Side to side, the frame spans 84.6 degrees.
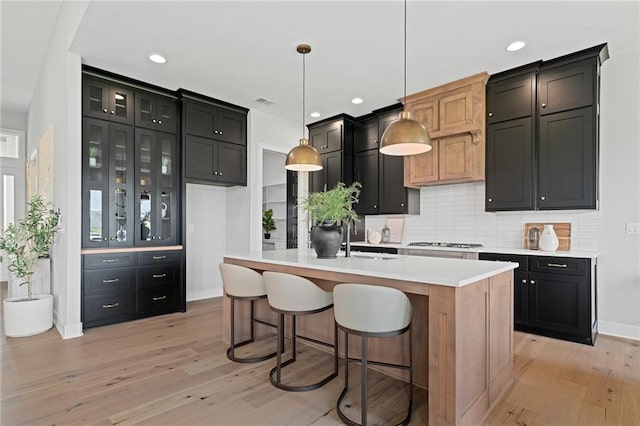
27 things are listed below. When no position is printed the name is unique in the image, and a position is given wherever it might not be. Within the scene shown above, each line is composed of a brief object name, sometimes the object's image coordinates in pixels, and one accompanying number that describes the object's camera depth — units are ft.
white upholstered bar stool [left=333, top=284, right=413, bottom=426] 6.45
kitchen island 6.18
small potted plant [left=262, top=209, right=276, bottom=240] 24.59
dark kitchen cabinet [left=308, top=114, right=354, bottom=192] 18.35
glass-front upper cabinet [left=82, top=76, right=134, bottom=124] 12.69
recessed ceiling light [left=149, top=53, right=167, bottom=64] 11.81
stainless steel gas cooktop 14.33
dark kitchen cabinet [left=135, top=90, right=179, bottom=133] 14.02
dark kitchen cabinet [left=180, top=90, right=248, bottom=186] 15.34
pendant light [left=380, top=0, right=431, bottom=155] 8.51
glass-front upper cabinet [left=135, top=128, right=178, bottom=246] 14.01
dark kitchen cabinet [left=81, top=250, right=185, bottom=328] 12.57
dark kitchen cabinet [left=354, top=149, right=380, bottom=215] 17.72
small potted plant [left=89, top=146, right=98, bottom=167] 12.73
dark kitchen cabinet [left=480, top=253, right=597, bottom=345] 10.98
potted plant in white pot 11.66
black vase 9.63
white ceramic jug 12.34
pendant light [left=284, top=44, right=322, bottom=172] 11.47
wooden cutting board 12.67
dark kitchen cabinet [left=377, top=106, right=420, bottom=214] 16.55
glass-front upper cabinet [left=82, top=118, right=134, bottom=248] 12.64
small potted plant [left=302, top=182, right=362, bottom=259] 9.48
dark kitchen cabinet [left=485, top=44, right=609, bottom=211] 11.48
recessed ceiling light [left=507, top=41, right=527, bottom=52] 10.90
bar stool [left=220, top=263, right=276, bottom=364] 9.50
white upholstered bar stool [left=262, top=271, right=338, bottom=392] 7.97
